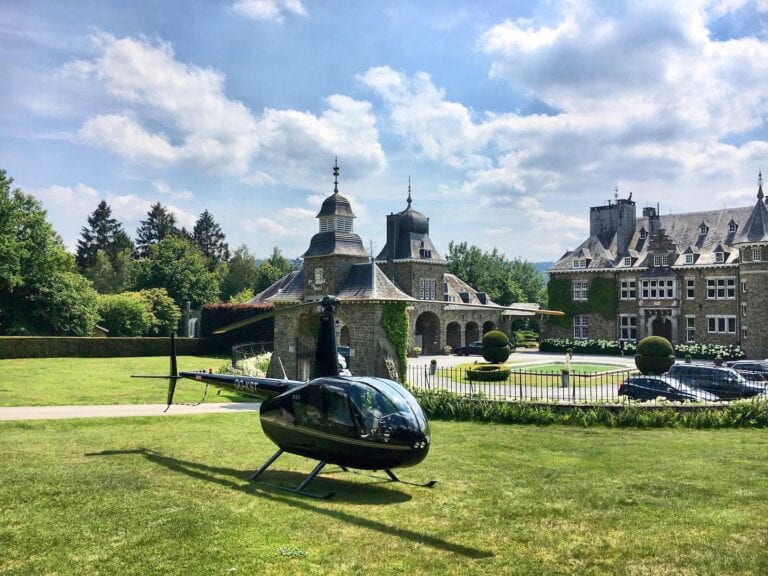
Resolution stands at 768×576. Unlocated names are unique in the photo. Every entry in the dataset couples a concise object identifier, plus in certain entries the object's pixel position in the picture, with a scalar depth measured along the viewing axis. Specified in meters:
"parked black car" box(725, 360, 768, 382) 26.55
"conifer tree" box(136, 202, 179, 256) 98.81
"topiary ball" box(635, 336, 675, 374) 31.61
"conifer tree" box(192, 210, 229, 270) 102.88
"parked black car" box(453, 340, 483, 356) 52.19
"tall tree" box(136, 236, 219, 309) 70.56
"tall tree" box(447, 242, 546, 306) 74.94
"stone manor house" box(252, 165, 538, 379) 27.16
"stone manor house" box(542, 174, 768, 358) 44.72
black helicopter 10.47
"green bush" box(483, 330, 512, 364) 38.59
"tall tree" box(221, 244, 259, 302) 87.00
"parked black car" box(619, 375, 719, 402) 22.06
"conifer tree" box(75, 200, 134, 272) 87.62
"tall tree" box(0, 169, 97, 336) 44.88
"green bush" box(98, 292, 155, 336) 53.16
